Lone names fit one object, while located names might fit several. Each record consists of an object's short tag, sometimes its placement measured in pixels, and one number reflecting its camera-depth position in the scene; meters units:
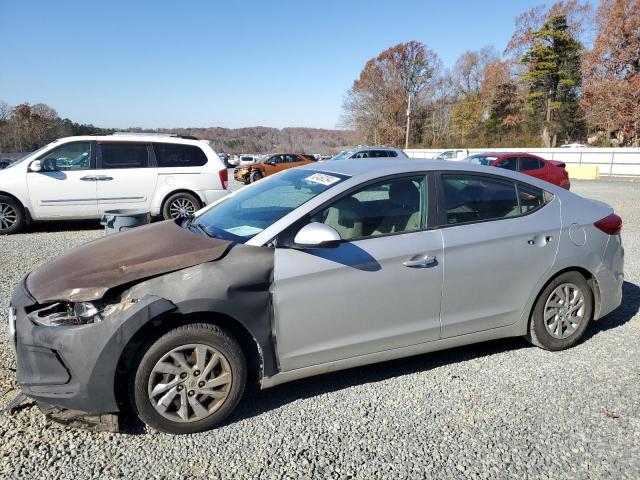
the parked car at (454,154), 24.92
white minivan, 8.58
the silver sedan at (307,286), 2.58
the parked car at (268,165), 26.05
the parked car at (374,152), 21.68
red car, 16.42
